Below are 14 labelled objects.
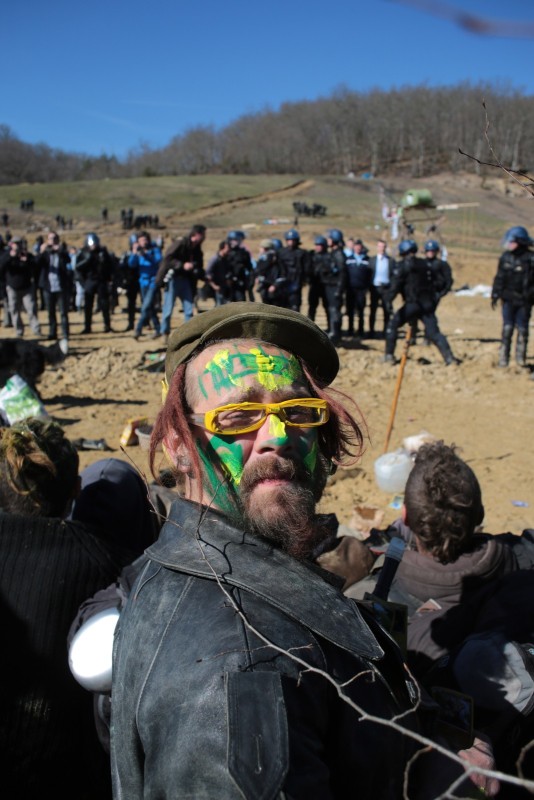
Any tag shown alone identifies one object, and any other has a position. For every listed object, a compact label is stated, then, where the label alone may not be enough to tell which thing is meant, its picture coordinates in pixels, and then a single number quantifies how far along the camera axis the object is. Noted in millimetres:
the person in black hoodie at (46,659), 2189
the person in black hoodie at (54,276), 13062
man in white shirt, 13984
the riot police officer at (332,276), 12883
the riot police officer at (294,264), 12773
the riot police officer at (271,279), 12539
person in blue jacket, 13670
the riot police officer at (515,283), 10547
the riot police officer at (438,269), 11219
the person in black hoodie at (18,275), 12561
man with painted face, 1108
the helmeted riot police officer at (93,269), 13344
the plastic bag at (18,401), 5855
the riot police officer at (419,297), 10938
